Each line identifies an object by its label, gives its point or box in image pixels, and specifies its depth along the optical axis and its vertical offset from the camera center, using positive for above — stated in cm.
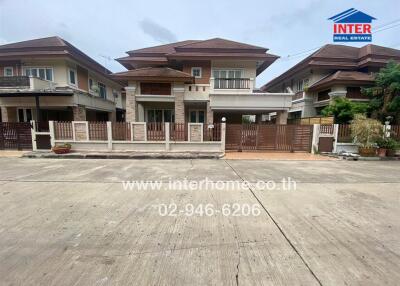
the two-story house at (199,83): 1352 +311
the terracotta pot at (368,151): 1051 -127
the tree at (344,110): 1315 +122
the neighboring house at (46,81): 1288 +314
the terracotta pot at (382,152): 1063 -132
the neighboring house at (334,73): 1606 +513
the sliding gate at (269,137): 1188 -64
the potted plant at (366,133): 1027 -30
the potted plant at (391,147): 1053 -103
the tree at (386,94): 1295 +250
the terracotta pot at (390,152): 1068 -133
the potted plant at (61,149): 1048 -132
